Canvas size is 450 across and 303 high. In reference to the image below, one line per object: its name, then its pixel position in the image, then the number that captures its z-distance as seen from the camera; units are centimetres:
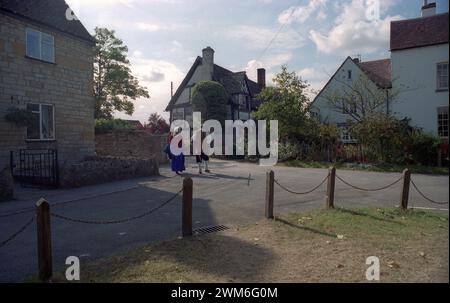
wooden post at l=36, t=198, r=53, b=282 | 456
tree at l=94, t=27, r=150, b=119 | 3244
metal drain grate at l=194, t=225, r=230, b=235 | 667
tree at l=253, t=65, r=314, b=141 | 2219
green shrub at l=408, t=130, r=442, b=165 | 1208
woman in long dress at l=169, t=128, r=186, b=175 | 1506
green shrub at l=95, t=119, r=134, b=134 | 2434
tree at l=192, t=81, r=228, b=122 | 2958
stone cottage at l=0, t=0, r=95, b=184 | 1399
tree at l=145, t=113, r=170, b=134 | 3541
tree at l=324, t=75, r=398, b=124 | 2286
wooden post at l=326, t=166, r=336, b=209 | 829
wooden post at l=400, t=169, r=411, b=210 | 779
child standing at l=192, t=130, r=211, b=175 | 1538
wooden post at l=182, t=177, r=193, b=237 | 621
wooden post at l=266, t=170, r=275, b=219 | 768
